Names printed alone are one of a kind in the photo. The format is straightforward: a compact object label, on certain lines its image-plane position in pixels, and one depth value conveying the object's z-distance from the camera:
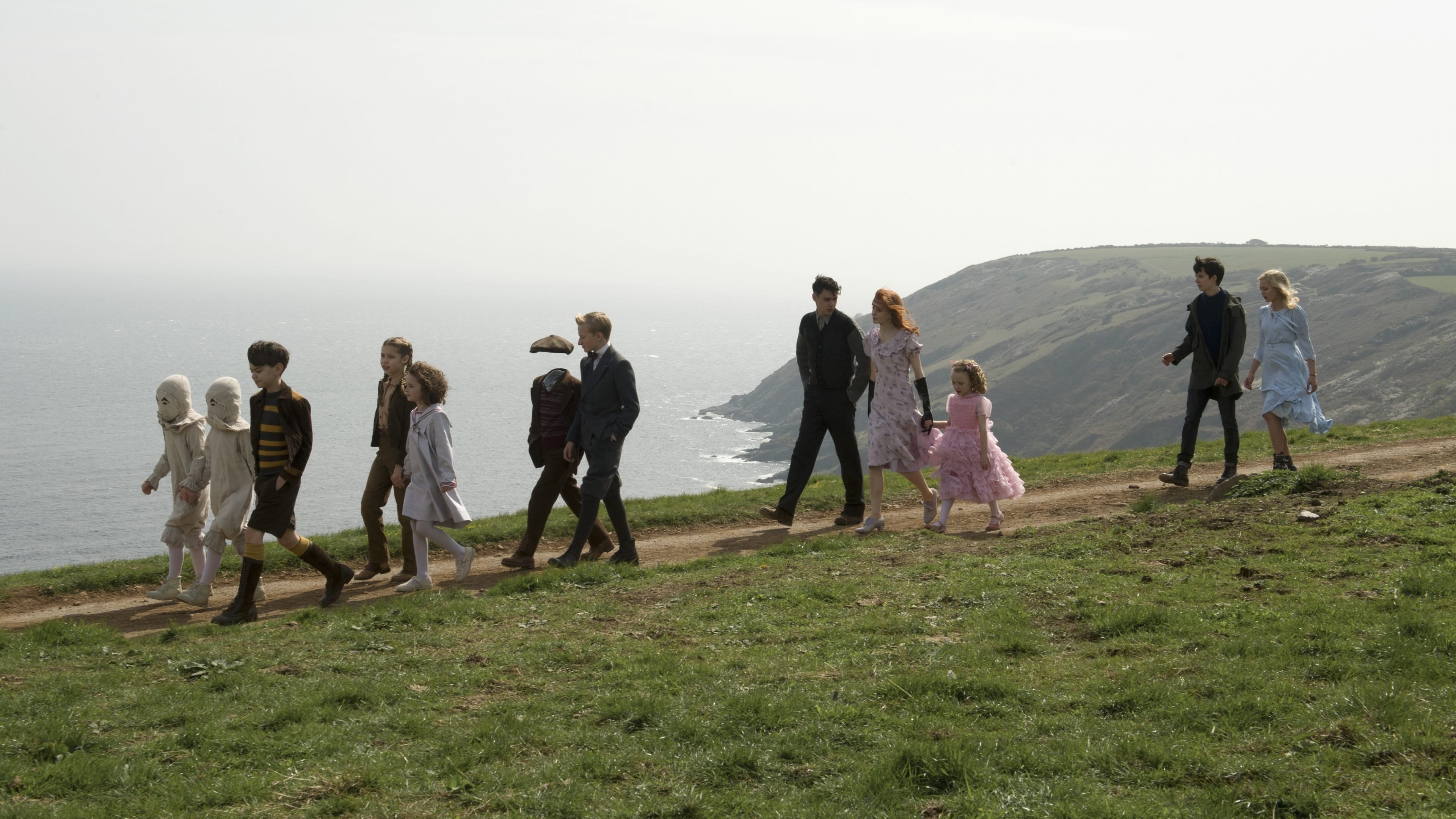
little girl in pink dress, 12.70
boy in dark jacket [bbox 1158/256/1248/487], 13.84
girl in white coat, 10.77
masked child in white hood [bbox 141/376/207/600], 10.52
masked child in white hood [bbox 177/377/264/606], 10.29
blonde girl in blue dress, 13.98
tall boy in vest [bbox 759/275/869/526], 12.84
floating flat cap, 11.48
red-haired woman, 12.60
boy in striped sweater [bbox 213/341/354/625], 9.98
